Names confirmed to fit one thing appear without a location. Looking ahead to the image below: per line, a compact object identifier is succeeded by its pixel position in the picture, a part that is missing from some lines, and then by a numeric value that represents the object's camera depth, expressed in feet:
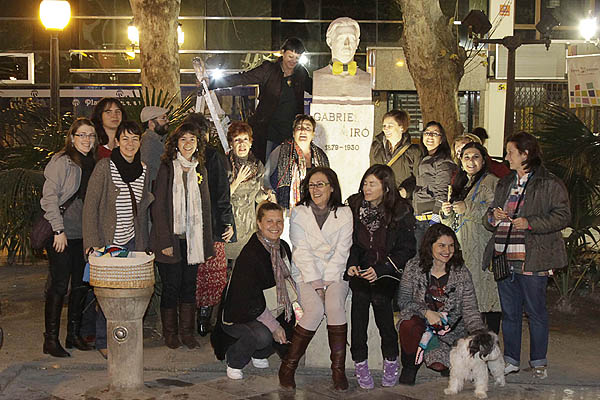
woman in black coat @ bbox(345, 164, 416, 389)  21.40
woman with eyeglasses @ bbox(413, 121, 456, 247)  26.00
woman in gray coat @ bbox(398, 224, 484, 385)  21.25
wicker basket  20.07
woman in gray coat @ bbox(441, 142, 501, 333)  23.34
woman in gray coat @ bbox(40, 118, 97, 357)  22.72
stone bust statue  25.49
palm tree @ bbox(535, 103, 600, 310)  27.84
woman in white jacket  21.06
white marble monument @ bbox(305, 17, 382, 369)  25.45
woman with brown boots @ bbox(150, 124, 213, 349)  23.72
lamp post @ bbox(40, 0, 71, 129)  46.03
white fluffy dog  20.45
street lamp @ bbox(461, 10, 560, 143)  40.88
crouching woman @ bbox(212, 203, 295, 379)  21.70
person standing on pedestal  26.73
